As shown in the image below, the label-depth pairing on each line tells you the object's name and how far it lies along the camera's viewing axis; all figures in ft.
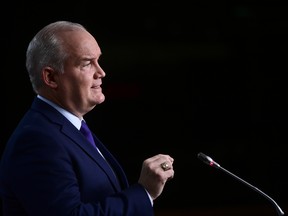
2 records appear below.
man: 19.68
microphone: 20.15
